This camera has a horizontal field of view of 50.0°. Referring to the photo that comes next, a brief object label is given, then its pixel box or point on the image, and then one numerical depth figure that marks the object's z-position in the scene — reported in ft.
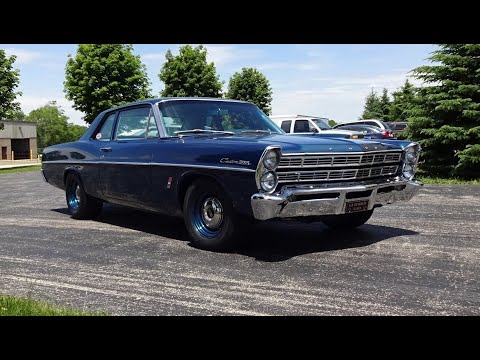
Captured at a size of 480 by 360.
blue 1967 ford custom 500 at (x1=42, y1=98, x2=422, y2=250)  15.76
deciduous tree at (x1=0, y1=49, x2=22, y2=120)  93.45
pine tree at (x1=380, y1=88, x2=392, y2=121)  156.03
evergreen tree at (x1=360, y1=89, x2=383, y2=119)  159.53
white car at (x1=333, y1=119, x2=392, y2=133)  78.35
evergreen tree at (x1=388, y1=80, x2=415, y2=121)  122.47
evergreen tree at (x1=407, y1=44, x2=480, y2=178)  46.88
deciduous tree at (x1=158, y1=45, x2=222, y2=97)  109.60
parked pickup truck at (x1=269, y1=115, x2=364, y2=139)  58.90
